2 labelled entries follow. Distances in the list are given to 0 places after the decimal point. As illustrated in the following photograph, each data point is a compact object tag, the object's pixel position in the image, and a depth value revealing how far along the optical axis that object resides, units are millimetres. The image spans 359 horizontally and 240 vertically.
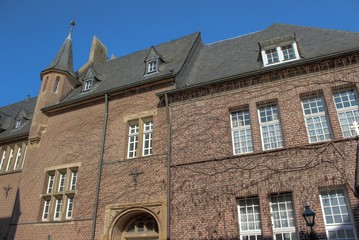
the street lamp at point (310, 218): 8089
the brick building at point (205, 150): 9883
